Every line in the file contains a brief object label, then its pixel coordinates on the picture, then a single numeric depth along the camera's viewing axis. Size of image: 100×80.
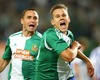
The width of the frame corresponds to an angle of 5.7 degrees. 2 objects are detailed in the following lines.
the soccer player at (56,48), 14.32
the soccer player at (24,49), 16.33
